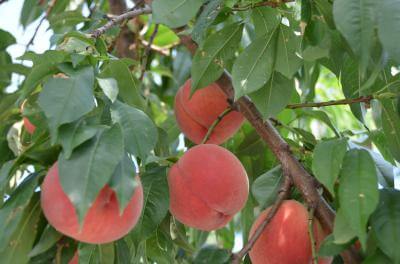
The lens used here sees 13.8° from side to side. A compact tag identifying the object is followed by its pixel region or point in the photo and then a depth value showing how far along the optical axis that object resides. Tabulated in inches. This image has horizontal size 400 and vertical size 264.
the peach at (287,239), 55.0
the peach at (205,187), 56.7
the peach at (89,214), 50.6
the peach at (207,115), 61.3
